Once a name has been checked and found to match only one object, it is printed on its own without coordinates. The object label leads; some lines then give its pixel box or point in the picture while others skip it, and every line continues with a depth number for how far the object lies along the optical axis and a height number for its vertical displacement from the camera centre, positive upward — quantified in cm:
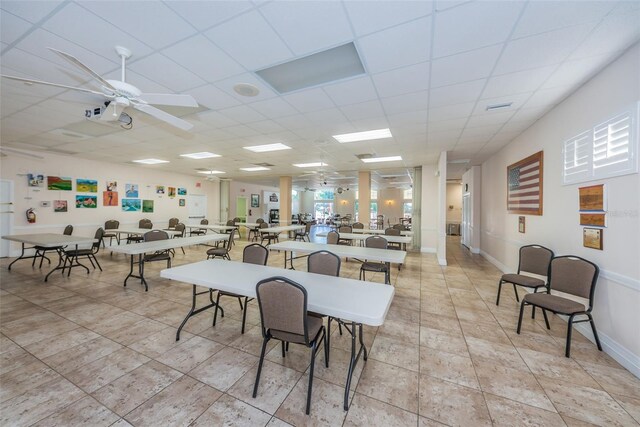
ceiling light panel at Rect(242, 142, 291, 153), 561 +155
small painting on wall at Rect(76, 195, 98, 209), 724 +24
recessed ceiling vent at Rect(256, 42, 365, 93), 232 +154
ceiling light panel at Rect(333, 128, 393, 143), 459 +154
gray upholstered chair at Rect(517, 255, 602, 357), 236 -86
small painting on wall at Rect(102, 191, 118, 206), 784 +38
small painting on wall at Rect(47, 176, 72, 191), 663 +75
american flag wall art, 382 +48
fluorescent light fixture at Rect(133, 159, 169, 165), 754 +159
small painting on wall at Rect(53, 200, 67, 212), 676 +10
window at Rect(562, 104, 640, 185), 215 +65
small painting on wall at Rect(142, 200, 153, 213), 899 +13
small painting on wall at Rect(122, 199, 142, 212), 841 +16
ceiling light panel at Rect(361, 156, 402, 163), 688 +156
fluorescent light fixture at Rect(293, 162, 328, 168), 793 +159
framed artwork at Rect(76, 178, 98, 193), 722 +74
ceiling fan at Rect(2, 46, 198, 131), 215 +109
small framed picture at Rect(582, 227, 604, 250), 253 -29
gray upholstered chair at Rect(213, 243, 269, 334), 319 -61
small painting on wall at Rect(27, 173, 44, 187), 629 +80
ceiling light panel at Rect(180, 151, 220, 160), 659 +158
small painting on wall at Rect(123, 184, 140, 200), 844 +68
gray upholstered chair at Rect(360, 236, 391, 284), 397 -96
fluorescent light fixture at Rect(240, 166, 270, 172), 876 +161
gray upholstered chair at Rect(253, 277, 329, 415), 163 -75
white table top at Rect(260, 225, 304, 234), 690 -58
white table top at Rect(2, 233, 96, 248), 444 -63
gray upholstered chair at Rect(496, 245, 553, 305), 315 -79
